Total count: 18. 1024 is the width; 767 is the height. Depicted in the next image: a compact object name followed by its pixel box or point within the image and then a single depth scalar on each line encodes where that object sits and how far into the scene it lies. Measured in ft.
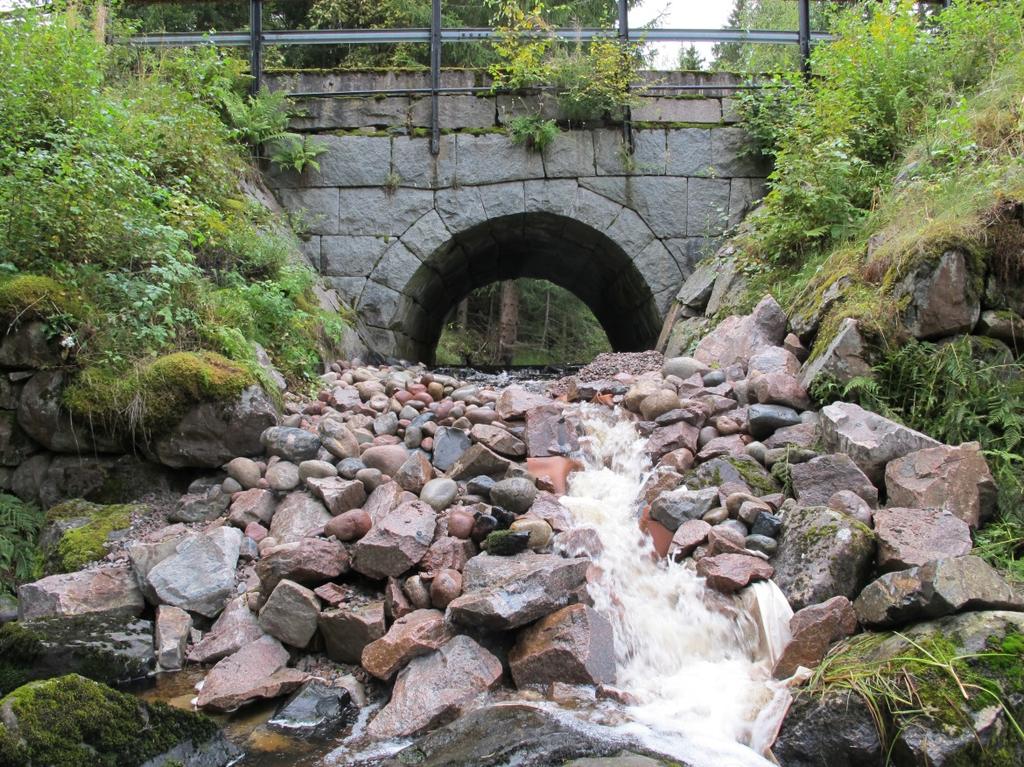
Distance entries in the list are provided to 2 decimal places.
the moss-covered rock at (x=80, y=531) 13.70
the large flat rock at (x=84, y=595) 12.06
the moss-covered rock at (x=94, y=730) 7.40
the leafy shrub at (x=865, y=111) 19.84
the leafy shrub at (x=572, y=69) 27.89
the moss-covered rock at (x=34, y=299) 15.10
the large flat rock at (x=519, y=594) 10.47
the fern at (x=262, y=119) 27.50
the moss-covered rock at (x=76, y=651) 10.46
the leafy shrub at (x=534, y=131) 27.71
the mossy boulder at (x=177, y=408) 15.34
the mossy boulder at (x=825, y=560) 10.65
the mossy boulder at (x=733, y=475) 13.84
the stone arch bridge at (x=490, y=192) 28.48
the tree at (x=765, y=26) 31.22
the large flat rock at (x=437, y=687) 9.42
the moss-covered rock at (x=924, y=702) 7.83
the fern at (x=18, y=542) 14.03
